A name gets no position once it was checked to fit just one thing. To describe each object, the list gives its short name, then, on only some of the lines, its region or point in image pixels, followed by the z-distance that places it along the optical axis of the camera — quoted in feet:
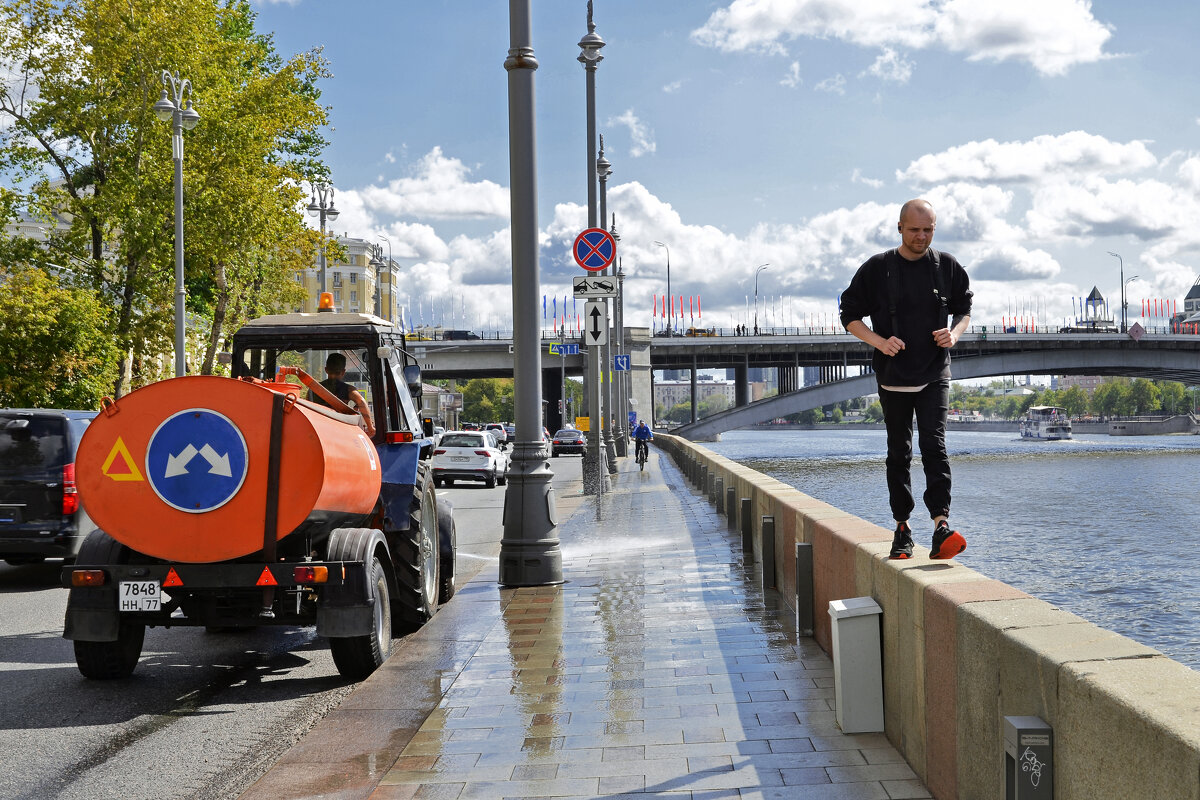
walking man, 18.57
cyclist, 137.28
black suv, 38.83
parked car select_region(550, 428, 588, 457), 199.31
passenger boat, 357.61
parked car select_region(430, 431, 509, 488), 106.22
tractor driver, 28.53
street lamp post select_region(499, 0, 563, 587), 35.27
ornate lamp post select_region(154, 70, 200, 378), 80.89
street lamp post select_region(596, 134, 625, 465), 110.63
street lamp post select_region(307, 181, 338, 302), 128.42
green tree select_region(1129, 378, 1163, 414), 531.91
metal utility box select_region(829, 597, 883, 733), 17.43
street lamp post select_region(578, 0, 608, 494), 85.40
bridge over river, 271.69
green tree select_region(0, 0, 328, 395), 89.61
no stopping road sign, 53.88
